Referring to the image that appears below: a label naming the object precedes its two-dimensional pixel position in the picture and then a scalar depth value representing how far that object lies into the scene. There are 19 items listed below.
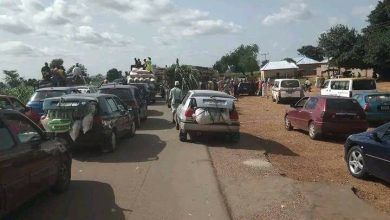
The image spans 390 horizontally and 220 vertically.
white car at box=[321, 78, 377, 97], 24.59
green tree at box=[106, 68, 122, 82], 51.77
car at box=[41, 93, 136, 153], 11.92
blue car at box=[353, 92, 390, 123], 19.62
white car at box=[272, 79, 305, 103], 35.08
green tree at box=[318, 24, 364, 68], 58.09
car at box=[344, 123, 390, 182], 9.11
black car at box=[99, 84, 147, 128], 18.64
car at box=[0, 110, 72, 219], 6.11
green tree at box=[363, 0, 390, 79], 48.81
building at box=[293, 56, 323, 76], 108.75
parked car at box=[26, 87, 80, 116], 17.15
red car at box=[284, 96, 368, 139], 15.85
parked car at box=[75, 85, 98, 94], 21.05
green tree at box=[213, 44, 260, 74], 130.88
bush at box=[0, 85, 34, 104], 26.46
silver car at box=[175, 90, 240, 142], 14.34
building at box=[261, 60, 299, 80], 90.88
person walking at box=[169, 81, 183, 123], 19.56
